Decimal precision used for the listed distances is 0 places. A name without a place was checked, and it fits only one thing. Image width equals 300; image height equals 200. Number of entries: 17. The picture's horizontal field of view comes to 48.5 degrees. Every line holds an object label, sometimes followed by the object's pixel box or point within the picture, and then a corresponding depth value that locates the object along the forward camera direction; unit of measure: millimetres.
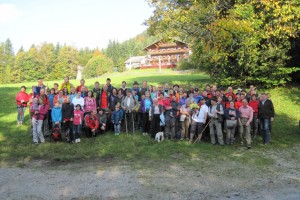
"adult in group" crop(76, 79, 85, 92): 14211
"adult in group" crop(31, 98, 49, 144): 12258
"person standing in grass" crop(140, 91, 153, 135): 13531
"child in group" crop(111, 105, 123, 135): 13210
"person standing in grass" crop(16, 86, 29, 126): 14438
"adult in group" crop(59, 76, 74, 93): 14414
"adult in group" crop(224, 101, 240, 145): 12297
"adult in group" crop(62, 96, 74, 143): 12391
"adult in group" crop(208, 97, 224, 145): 12336
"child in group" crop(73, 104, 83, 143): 12516
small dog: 12570
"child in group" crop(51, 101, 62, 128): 12547
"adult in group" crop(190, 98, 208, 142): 12625
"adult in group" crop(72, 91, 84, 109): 13102
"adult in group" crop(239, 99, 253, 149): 12203
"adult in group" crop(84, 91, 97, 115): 13070
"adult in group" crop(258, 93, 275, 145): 12492
